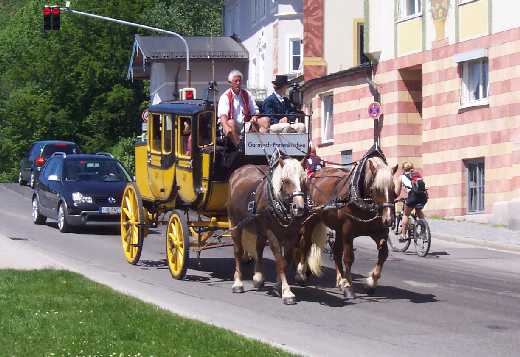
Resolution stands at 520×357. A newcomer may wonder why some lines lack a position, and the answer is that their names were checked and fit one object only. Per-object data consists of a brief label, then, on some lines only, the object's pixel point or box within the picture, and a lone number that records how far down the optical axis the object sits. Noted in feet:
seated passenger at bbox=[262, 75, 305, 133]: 59.72
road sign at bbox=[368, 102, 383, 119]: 125.59
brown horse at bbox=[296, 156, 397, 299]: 53.47
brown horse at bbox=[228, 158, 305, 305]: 52.90
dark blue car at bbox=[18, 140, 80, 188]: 164.96
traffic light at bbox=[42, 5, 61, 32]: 154.92
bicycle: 81.00
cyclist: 82.84
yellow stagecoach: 60.34
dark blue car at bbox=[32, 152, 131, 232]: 92.22
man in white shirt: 59.93
